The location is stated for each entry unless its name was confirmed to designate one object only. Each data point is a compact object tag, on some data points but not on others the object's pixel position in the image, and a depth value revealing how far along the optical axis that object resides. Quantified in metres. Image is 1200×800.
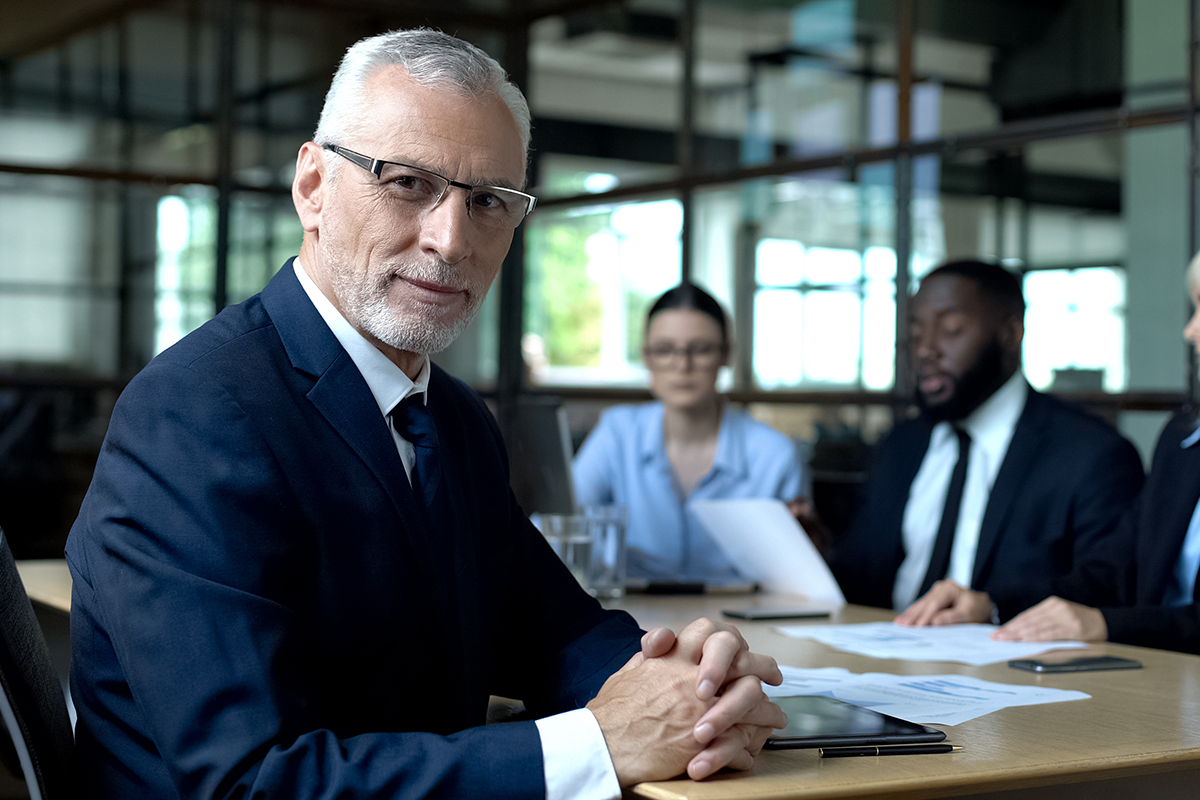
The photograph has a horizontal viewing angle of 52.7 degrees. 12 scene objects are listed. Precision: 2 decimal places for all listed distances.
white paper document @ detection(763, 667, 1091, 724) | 1.40
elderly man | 1.07
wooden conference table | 1.11
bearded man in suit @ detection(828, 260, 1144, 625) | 2.83
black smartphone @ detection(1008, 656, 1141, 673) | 1.72
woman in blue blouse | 3.35
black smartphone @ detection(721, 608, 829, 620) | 2.19
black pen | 1.20
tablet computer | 1.21
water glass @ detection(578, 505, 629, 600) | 2.42
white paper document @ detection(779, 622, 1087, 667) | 1.81
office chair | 1.18
